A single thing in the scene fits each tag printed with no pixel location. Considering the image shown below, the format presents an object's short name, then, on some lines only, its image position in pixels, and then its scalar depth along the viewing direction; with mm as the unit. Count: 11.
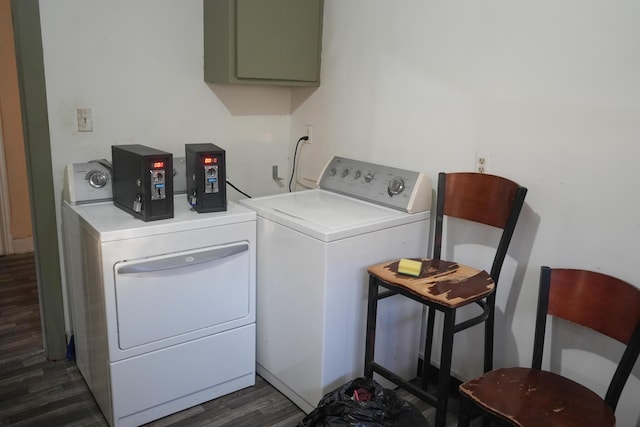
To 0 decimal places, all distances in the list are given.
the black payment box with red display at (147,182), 1911
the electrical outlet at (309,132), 2889
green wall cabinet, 2393
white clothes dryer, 1889
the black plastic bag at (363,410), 1794
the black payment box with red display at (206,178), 2070
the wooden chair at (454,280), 1714
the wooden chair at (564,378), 1471
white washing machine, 1984
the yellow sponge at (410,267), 1868
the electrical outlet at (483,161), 2047
